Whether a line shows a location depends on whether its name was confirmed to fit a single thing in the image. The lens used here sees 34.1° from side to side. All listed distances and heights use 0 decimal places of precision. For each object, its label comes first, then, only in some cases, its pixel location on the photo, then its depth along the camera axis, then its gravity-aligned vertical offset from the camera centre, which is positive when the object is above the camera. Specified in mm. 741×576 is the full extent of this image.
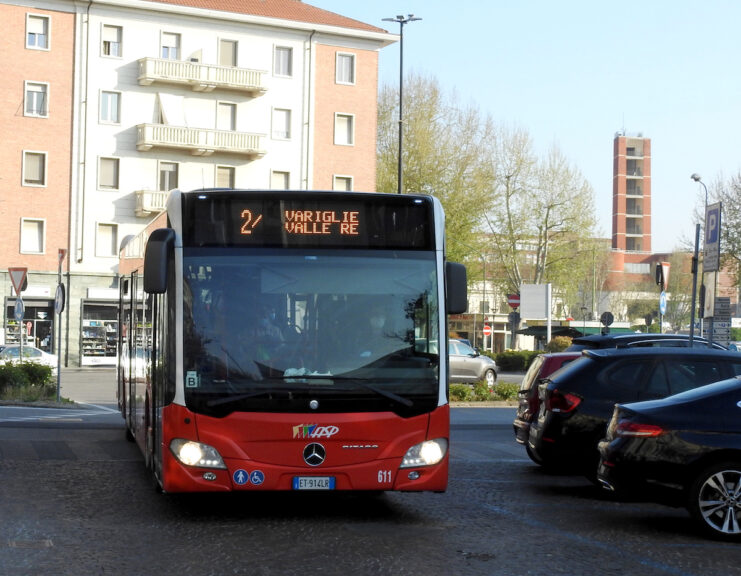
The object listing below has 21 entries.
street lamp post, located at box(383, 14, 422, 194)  49569 +10920
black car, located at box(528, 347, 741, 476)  12180 -911
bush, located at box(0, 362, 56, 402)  26594 -2100
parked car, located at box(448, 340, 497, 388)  37844 -2238
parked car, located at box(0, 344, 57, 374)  38094 -2037
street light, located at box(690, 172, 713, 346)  21316 +620
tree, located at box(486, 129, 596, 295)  63750 +4253
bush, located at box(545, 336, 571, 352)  48938 -1919
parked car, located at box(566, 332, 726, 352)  15641 -609
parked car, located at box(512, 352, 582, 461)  14469 -1134
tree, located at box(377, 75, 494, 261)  58875 +6524
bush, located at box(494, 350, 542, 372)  54531 -2899
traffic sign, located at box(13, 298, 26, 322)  31378 -518
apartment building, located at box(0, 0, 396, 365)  52438 +8187
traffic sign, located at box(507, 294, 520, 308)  49281 -172
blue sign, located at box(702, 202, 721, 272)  19553 +1005
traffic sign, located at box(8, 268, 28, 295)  26891 +282
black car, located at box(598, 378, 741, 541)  9375 -1231
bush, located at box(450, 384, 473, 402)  28562 -2319
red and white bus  9438 -365
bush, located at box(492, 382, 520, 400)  29281 -2325
